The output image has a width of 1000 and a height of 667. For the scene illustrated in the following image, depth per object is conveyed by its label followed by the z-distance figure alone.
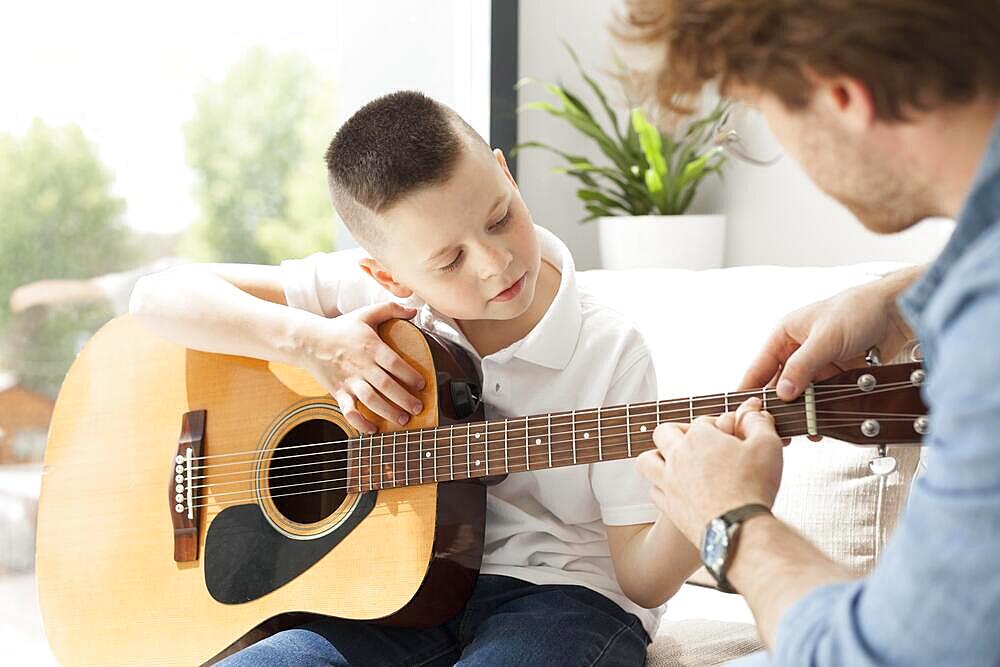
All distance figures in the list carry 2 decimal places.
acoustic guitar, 1.35
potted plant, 2.65
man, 0.60
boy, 1.34
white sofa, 1.55
